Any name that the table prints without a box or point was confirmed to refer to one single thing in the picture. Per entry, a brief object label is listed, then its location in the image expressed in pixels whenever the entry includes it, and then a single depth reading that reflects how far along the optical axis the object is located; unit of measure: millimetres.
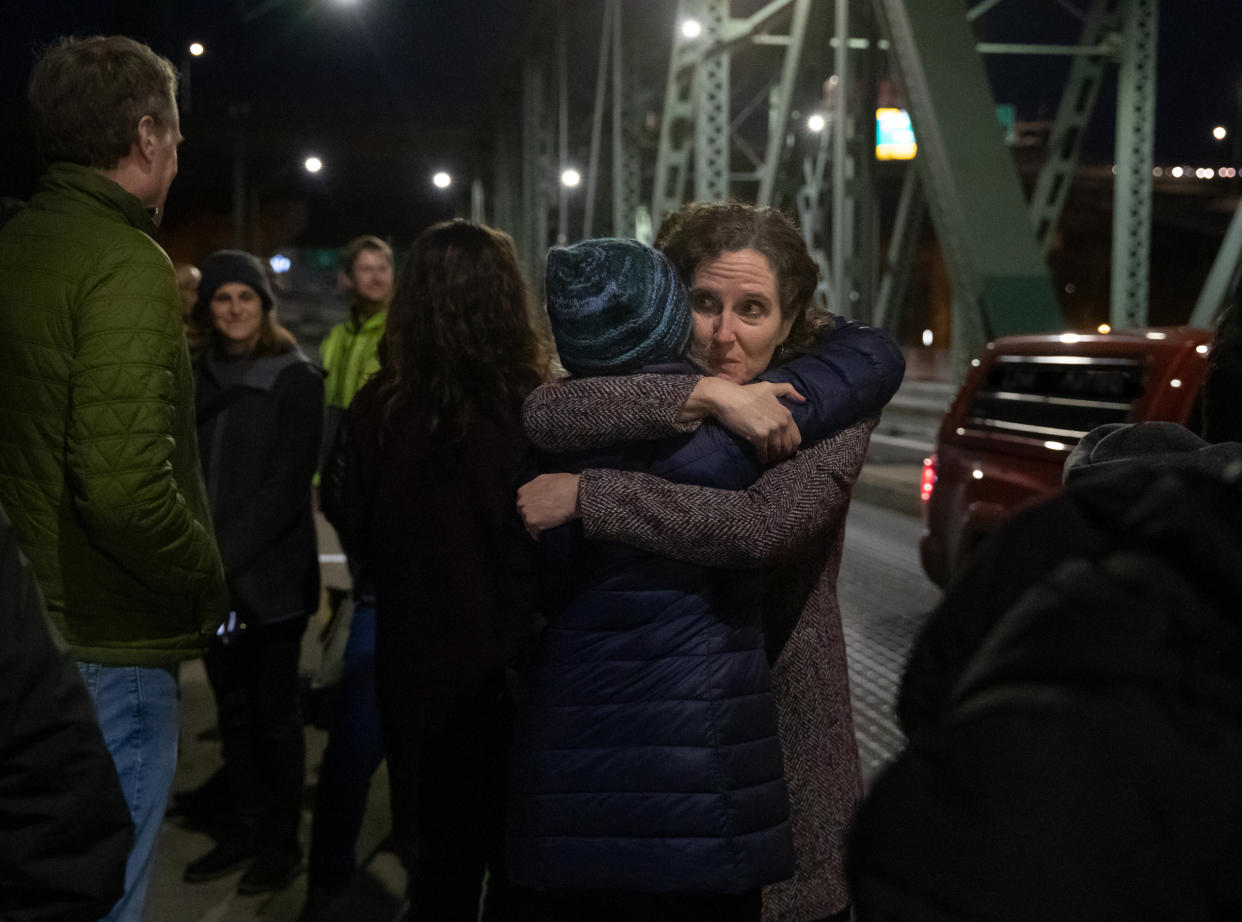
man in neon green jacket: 4918
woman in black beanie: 3750
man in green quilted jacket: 2158
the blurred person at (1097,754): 778
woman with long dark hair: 2775
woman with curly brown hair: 1838
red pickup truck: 5223
